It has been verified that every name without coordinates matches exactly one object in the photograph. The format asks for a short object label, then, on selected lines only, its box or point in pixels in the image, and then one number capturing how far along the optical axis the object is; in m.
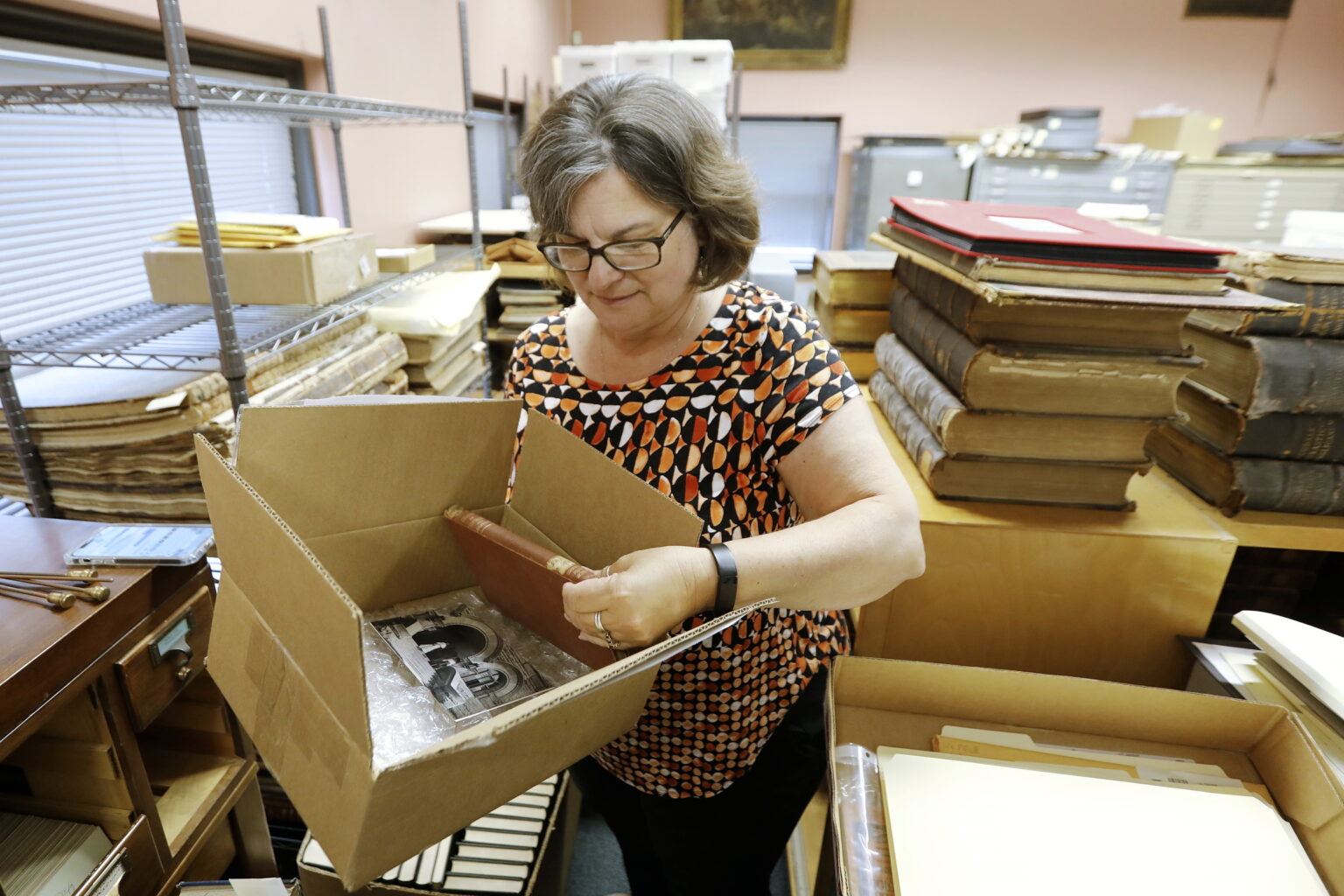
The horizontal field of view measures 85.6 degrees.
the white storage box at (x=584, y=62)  3.17
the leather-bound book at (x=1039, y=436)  1.15
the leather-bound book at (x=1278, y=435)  1.16
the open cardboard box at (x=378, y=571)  0.48
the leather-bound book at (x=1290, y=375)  1.11
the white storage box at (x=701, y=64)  3.11
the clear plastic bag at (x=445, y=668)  0.64
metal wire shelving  1.04
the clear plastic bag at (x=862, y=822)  0.74
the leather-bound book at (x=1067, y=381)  1.09
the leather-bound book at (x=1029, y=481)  1.20
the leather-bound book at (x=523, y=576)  0.70
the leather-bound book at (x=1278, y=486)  1.18
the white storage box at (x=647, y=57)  3.13
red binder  1.00
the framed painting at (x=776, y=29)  5.31
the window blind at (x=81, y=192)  1.35
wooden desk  0.77
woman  0.79
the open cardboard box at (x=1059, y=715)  0.88
